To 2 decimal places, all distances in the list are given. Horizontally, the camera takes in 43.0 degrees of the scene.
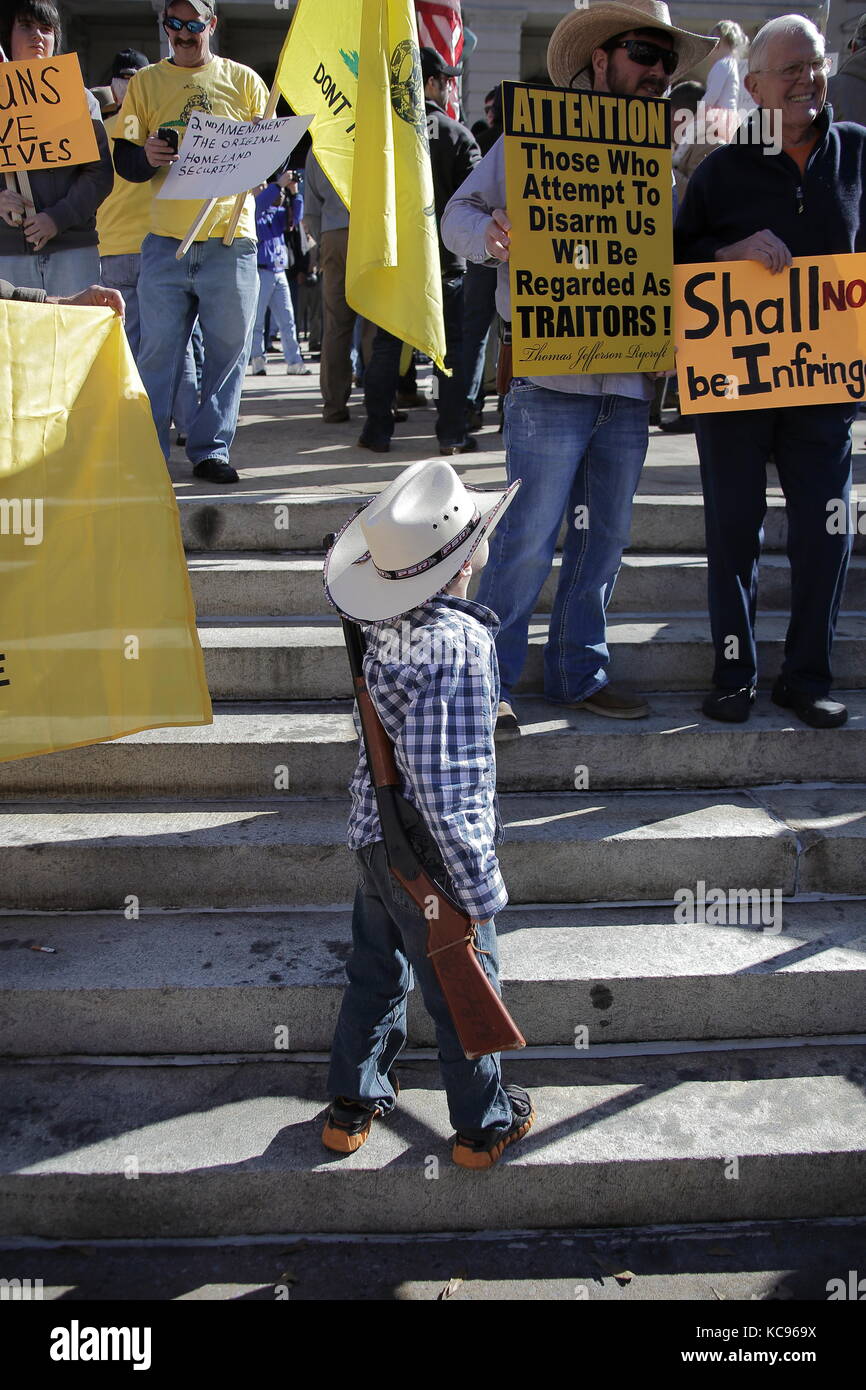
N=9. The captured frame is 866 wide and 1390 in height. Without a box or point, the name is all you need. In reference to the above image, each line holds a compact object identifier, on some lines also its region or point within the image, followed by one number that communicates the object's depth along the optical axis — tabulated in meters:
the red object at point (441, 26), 7.92
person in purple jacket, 9.09
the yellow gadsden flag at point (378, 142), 4.09
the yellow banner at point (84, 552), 3.26
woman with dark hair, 4.61
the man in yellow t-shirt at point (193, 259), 4.98
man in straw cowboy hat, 3.54
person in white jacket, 6.86
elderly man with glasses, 3.55
